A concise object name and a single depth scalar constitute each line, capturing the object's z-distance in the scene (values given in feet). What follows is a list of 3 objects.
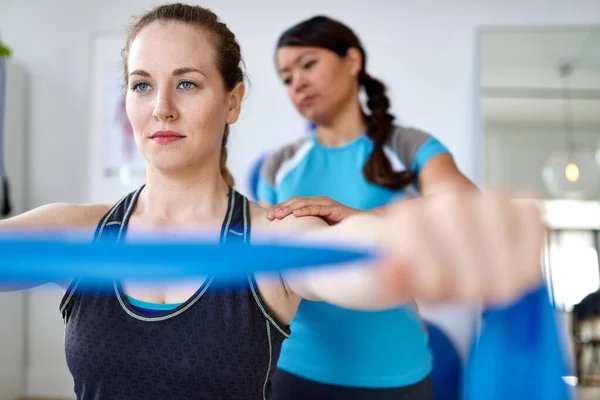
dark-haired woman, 4.83
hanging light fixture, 11.03
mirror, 10.91
